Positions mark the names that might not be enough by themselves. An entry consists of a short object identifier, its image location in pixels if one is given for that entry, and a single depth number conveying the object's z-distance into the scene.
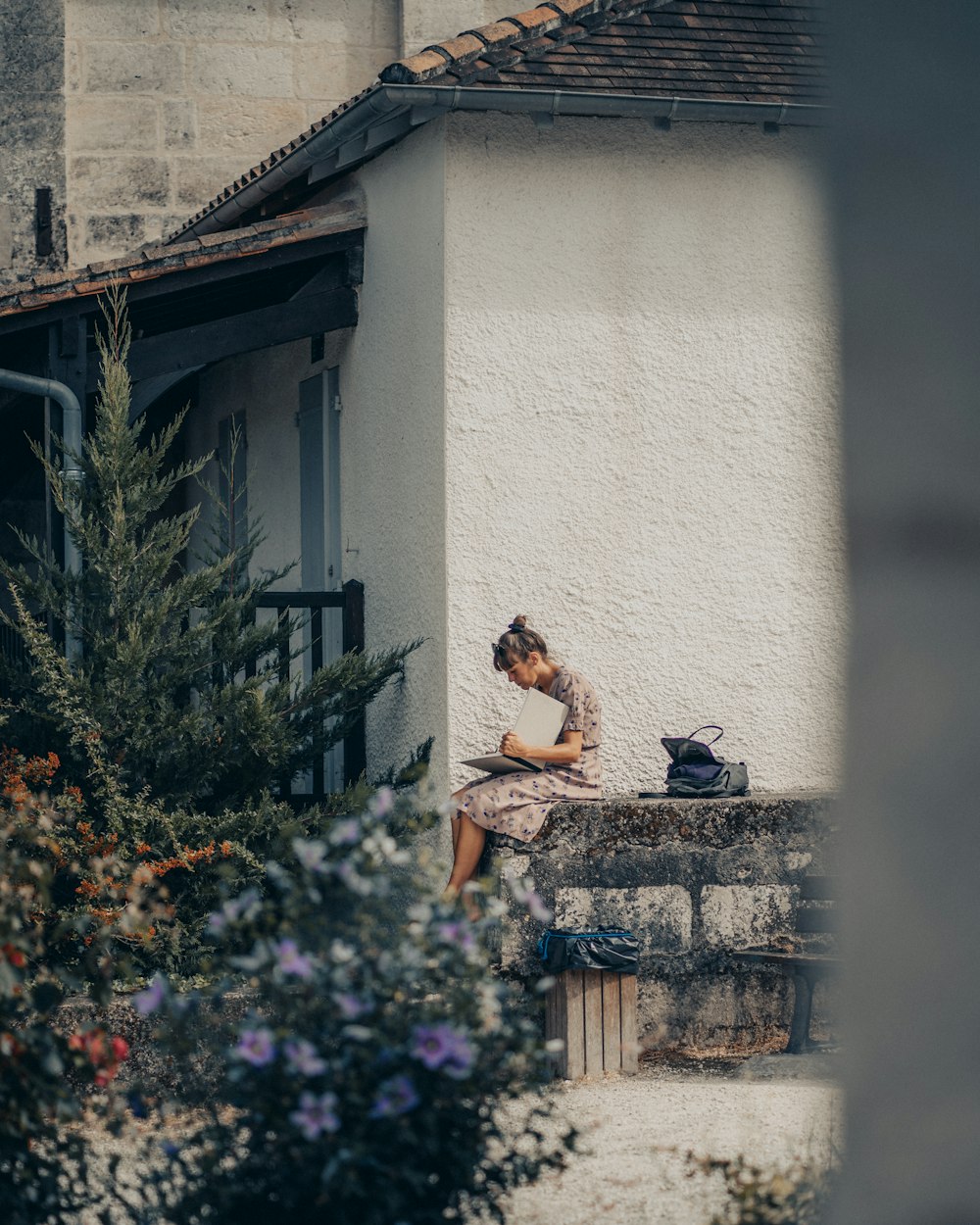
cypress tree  13.88
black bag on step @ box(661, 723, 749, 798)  14.28
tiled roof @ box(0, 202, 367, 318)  15.34
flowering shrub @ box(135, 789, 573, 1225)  6.46
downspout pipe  14.59
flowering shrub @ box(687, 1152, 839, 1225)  6.71
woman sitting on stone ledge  13.71
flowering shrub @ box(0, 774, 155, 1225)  6.96
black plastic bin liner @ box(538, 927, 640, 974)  13.02
